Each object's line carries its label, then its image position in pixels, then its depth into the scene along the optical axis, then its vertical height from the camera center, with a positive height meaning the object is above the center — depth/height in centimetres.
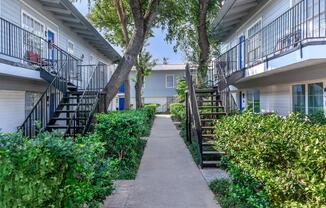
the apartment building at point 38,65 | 1220 +146
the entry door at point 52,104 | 1677 -3
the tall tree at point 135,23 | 1495 +335
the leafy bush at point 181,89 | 2780 +105
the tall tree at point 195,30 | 1883 +423
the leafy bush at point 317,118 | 826 -35
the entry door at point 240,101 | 2198 +11
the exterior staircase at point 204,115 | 1067 -44
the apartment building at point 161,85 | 4894 +238
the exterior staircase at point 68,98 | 1232 +20
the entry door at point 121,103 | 4641 +2
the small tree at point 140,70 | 3066 +291
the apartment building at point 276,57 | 1015 +142
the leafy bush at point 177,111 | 2224 -63
